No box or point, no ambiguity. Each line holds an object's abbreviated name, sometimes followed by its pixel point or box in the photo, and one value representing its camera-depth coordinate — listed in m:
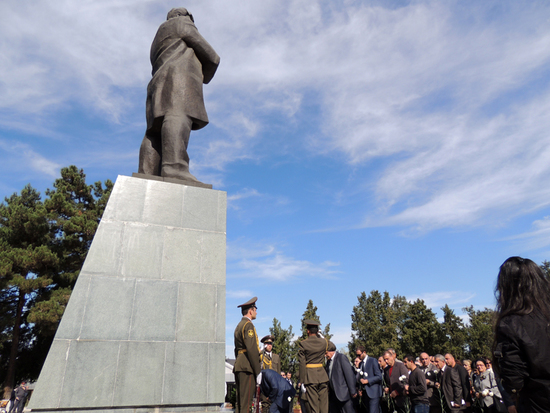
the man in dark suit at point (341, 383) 6.75
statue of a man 5.57
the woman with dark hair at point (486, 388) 7.14
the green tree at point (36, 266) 15.33
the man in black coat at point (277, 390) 7.22
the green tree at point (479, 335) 28.97
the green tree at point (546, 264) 47.98
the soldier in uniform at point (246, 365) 4.43
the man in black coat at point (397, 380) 7.59
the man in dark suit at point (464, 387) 7.28
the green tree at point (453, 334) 29.46
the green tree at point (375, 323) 37.84
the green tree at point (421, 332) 30.67
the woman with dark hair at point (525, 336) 2.27
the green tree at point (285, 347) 20.66
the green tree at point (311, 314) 26.09
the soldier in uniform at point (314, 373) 6.45
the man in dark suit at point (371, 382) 7.15
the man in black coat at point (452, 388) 7.22
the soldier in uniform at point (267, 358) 9.74
